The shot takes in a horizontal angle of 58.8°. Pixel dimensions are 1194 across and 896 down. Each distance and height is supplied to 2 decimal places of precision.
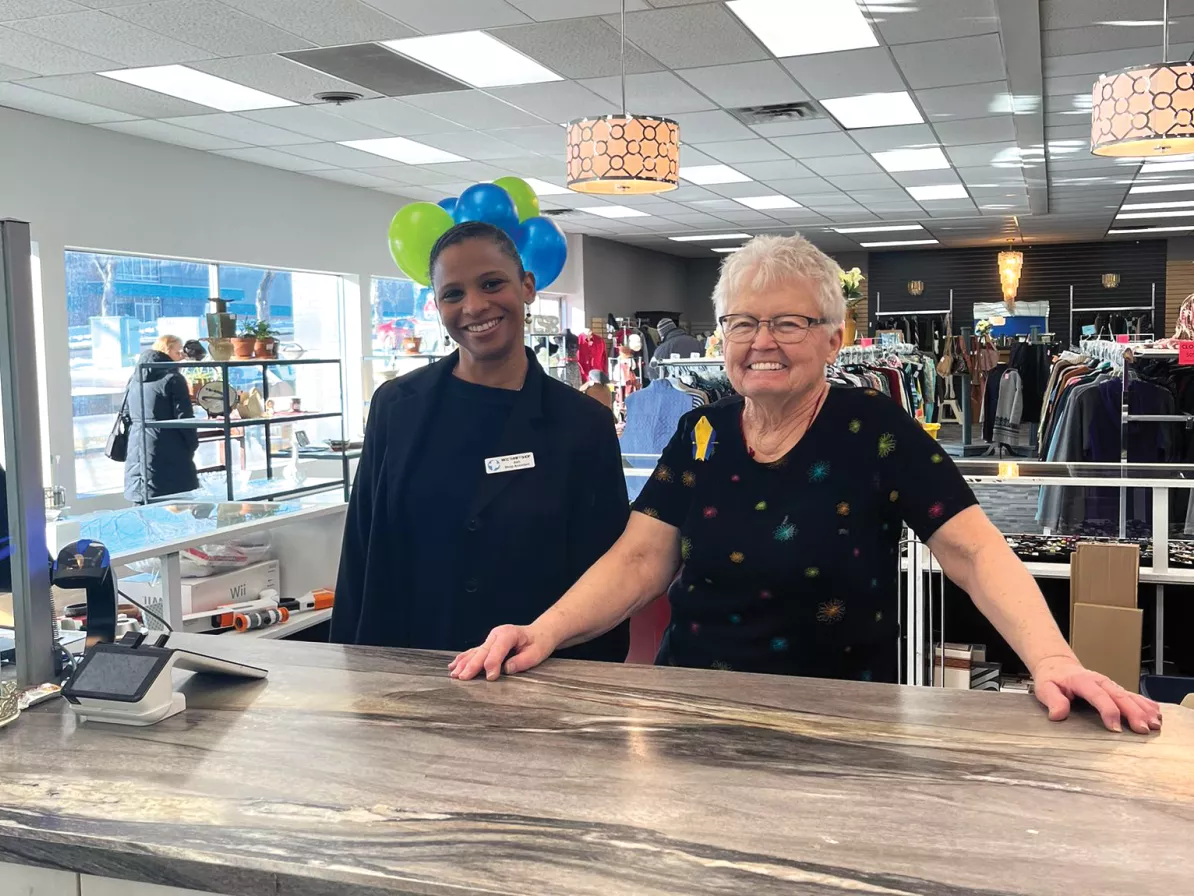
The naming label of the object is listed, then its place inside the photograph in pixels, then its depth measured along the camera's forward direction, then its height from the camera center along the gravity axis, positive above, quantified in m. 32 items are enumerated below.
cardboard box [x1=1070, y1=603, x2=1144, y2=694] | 2.05 -0.50
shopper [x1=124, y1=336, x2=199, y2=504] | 6.64 -0.24
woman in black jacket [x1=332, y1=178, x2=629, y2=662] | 1.98 -0.18
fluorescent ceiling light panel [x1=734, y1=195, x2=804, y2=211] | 11.41 +2.05
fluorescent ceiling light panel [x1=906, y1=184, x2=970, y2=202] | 10.85 +2.03
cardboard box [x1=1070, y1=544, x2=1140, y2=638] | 2.19 -0.40
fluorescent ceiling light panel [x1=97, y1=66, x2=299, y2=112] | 6.00 +1.84
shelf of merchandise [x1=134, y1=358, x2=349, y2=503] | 6.22 -0.17
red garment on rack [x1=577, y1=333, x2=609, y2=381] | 10.50 +0.37
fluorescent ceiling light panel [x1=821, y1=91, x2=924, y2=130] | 6.83 +1.85
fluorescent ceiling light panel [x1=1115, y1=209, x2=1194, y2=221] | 13.51 +2.14
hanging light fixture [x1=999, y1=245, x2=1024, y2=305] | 14.92 +1.60
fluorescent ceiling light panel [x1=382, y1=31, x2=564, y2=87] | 5.44 +1.81
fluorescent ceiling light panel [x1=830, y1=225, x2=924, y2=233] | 14.59 +2.19
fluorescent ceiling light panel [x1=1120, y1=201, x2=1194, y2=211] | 12.48 +2.10
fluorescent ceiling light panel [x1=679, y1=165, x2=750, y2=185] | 9.34 +1.96
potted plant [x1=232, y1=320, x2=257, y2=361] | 6.34 +0.32
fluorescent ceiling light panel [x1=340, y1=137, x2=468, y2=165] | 8.05 +1.92
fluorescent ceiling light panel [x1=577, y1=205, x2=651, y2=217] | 12.05 +2.08
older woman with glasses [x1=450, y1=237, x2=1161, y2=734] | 1.67 -0.21
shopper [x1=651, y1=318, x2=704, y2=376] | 7.45 +0.31
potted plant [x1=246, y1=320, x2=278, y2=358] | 6.48 +0.34
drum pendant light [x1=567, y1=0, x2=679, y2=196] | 4.46 +1.02
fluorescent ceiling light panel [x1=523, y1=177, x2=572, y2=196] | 10.02 +2.01
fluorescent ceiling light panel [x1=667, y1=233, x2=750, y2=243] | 15.12 +2.21
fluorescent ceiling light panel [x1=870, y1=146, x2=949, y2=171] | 8.75 +1.93
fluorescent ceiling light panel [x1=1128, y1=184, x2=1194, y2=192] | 10.93 +2.02
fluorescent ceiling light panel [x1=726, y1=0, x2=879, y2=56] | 4.95 +1.79
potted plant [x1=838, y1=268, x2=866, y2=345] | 5.37 +0.50
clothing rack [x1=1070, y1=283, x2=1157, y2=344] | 16.95 +1.19
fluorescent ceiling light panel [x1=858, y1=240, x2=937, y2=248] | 17.09 +2.31
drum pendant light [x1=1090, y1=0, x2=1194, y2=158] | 3.65 +0.96
